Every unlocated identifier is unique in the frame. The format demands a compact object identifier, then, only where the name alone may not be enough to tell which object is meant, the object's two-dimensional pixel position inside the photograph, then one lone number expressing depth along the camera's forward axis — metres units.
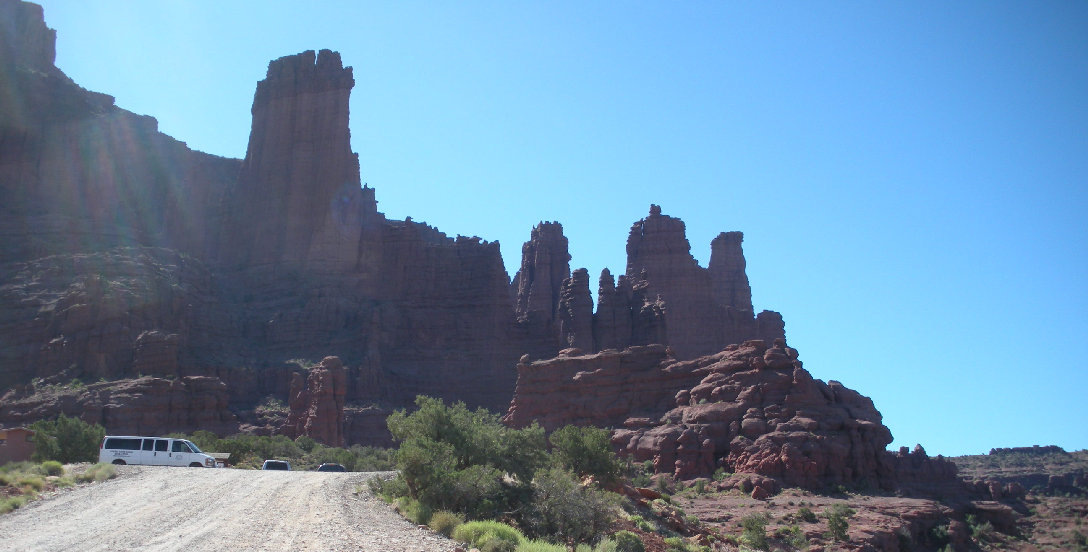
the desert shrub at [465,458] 30.91
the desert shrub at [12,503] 27.59
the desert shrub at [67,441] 47.10
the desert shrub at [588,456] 42.84
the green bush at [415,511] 28.62
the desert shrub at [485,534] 25.23
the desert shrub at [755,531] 40.22
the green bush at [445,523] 27.22
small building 44.78
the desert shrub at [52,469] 36.44
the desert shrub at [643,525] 35.28
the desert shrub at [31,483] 31.41
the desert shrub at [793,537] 41.75
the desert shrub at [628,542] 28.83
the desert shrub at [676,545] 32.69
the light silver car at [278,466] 49.16
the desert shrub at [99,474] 35.00
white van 42.84
